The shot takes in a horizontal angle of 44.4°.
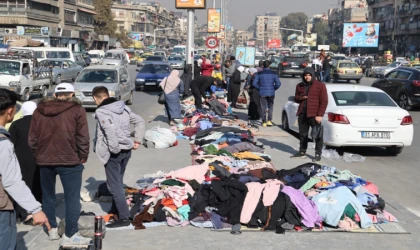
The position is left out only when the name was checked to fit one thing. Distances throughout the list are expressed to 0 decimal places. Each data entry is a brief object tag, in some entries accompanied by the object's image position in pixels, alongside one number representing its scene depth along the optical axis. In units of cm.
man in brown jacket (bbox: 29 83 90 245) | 497
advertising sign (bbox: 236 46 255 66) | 3944
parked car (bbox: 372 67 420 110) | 1997
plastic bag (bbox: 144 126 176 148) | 1112
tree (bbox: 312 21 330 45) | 15161
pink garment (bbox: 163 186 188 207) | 636
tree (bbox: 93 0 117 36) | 9094
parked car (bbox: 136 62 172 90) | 2641
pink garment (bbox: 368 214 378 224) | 628
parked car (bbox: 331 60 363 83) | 3679
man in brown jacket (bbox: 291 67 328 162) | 960
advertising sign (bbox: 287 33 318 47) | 11993
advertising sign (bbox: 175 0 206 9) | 2227
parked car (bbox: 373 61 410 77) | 4358
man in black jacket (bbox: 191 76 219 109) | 1560
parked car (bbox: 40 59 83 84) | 2736
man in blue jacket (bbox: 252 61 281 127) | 1395
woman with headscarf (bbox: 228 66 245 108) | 1839
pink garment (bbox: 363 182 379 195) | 711
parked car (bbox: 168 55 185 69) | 4543
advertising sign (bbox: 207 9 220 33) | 3919
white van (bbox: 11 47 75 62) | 3275
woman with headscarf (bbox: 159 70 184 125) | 1394
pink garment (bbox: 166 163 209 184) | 719
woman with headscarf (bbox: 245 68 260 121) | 1499
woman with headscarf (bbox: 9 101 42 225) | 591
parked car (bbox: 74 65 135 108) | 1758
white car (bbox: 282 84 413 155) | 1048
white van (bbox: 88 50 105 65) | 4788
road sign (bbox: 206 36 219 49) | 2883
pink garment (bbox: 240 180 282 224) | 606
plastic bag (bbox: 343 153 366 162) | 1037
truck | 1956
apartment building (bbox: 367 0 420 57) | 8038
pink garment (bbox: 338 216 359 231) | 605
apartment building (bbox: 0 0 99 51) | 5625
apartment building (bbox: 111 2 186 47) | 13400
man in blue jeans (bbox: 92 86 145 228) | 568
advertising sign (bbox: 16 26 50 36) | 5603
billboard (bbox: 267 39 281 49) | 10288
